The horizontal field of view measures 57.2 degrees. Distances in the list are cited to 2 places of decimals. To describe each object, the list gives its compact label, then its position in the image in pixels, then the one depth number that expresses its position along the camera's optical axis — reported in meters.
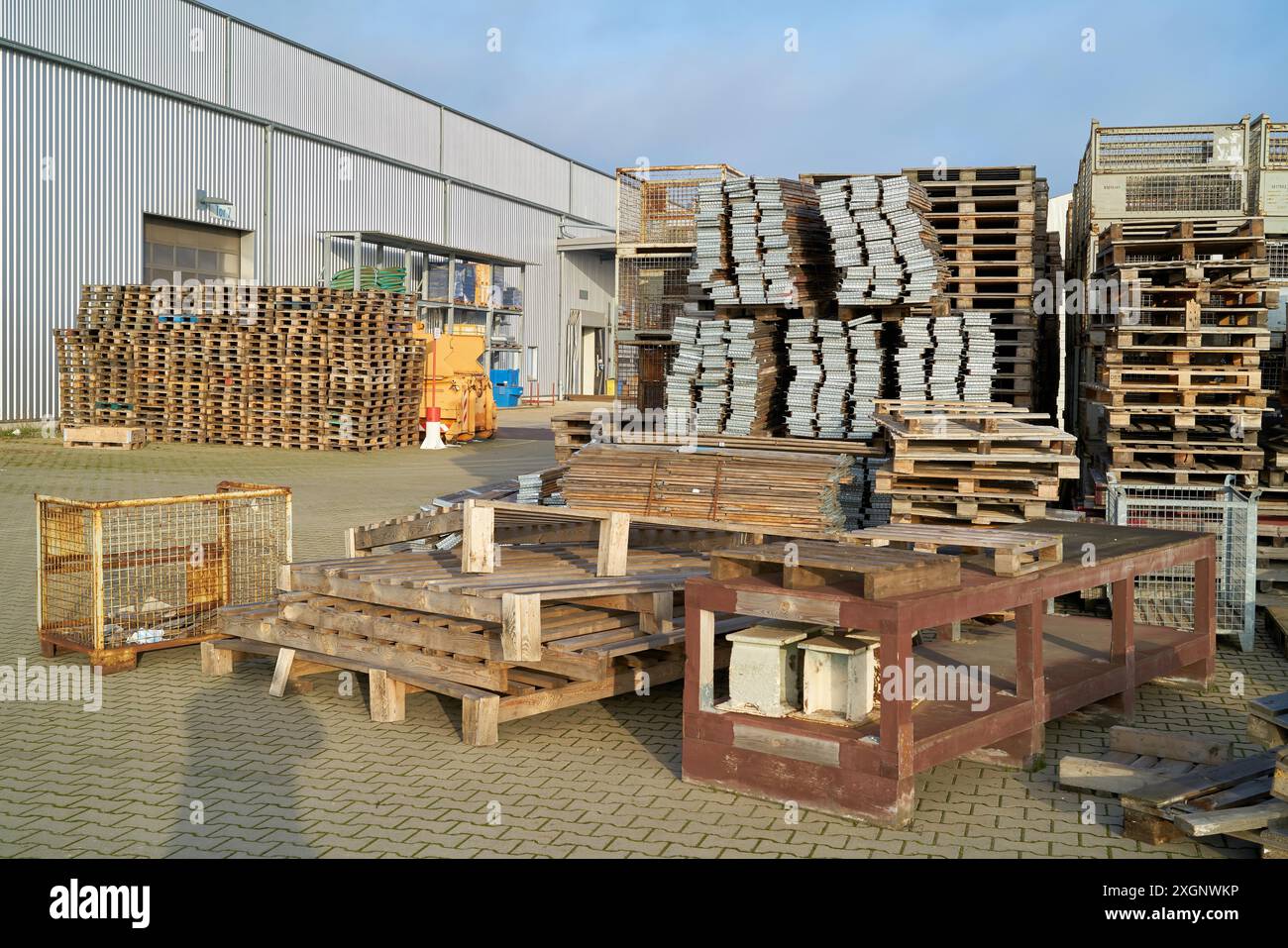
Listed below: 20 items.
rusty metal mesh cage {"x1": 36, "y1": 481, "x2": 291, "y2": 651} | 7.49
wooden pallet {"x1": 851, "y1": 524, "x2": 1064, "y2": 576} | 5.52
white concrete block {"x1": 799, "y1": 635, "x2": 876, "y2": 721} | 5.22
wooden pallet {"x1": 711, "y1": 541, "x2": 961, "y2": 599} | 4.93
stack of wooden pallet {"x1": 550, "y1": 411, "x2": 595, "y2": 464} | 12.16
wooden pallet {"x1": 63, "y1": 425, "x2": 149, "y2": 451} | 21.88
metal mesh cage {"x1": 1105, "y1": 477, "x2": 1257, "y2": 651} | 8.28
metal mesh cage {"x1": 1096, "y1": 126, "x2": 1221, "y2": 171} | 17.58
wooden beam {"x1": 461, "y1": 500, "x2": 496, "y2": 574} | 7.04
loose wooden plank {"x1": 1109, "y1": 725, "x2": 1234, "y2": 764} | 5.43
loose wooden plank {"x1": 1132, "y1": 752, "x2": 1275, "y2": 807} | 4.77
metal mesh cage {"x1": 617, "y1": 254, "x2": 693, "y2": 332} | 17.91
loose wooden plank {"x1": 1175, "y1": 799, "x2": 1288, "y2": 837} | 4.41
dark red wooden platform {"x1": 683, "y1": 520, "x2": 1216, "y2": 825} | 4.81
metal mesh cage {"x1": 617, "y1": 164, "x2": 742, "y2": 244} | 18.17
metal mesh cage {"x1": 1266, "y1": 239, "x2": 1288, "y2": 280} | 17.11
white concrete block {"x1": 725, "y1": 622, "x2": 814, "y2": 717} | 5.27
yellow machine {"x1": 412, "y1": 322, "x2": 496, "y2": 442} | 24.98
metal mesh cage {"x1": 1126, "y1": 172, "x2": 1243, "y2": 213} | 17.41
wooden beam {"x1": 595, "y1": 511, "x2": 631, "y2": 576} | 7.15
